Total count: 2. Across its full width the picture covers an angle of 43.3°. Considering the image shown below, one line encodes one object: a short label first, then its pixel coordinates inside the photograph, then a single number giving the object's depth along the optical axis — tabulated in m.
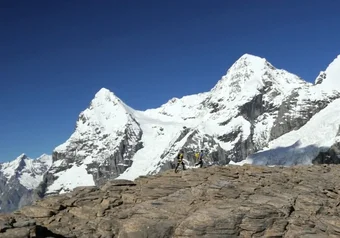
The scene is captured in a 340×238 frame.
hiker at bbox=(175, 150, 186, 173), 44.42
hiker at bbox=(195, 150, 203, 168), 47.47
